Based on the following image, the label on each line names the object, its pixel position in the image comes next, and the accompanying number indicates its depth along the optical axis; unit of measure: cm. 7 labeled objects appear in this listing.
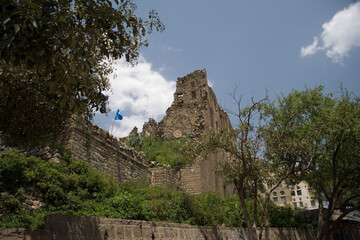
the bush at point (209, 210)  1077
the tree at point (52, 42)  357
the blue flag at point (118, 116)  1867
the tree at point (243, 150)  1049
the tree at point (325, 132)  1327
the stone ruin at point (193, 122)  2025
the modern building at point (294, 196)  7069
